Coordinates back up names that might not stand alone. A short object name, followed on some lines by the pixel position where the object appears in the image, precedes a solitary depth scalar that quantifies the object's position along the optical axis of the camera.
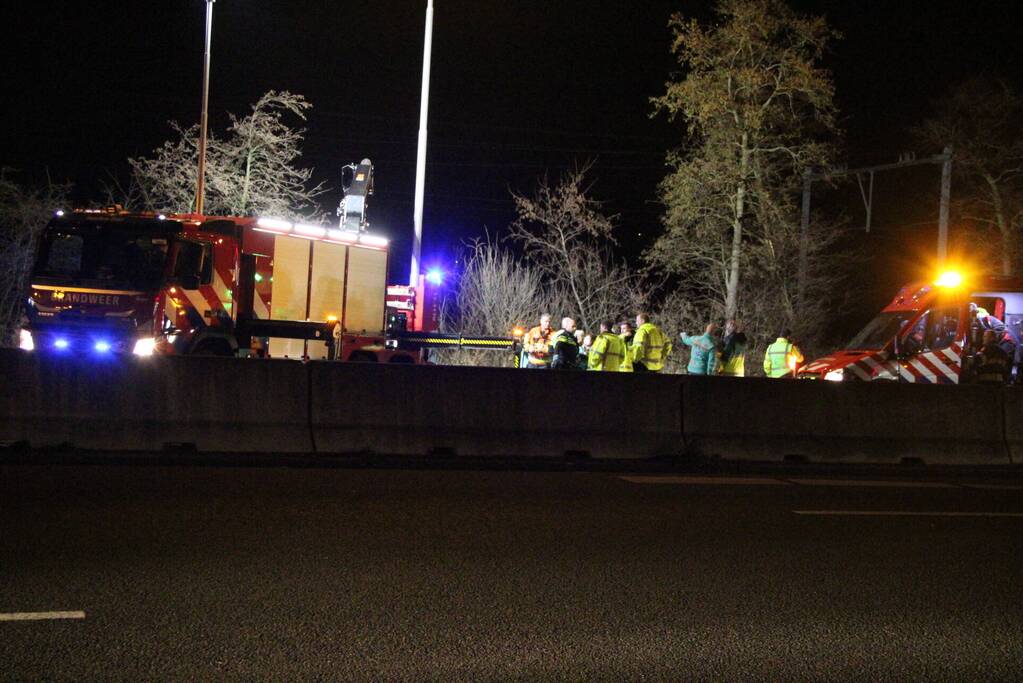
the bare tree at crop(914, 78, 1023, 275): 37.03
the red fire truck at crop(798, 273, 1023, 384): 20.23
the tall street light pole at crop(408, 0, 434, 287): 24.81
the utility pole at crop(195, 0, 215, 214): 25.03
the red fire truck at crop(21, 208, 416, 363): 14.45
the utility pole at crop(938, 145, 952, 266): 26.81
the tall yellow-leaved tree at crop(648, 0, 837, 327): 29.47
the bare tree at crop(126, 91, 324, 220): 32.38
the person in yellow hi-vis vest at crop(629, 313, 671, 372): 18.41
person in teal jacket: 18.70
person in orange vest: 19.61
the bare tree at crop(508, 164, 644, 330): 36.94
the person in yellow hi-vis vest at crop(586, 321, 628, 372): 18.16
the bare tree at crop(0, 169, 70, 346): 30.78
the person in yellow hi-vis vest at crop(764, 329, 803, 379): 20.14
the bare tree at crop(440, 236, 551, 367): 36.03
